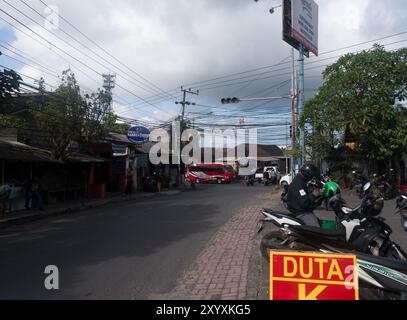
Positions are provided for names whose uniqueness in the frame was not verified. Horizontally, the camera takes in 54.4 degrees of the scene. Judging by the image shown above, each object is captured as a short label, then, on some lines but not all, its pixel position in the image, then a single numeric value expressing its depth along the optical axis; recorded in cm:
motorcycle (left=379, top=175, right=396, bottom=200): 1873
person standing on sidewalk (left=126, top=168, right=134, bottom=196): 2522
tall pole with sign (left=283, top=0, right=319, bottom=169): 2356
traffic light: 2395
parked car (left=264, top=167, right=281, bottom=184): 4366
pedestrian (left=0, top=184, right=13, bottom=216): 1454
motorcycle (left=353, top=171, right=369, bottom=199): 1044
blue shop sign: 2586
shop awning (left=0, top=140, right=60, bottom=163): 1553
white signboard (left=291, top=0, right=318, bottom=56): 2547
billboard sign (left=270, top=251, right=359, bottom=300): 358
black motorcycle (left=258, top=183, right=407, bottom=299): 436
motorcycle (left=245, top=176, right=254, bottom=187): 4028
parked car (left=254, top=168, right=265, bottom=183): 4863
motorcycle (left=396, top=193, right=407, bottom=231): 945
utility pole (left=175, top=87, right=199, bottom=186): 3712
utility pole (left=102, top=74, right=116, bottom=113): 4034
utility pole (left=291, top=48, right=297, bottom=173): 2407
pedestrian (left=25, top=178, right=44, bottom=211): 1664
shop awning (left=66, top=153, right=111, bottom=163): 2064
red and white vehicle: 4794
